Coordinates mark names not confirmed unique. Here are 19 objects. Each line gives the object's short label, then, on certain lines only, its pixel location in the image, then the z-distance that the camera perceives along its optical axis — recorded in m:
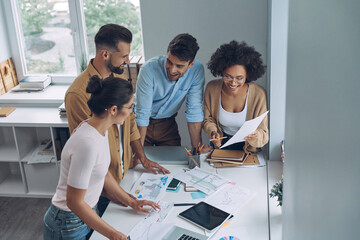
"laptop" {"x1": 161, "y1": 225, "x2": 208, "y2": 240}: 1.74
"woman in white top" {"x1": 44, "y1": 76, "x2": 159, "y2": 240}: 1.54
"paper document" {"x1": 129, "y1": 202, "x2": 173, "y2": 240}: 1.76
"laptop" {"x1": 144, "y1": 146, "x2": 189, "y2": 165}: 2.45
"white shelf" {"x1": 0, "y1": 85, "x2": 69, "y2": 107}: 3.71
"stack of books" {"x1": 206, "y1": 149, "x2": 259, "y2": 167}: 2.39
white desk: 1.83
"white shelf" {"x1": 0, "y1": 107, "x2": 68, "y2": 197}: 3.42
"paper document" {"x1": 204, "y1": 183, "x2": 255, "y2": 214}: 1.98
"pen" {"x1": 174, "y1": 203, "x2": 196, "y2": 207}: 2.01
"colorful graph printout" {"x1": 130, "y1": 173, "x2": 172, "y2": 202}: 2.07
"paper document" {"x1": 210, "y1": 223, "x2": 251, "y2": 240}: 1.75
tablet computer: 1.82
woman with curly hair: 2.33
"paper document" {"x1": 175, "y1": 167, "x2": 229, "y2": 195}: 2.13
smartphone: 2.14
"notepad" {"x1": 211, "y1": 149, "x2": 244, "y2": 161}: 2.40
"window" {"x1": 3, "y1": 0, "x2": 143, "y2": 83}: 3.71
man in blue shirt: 2.30
